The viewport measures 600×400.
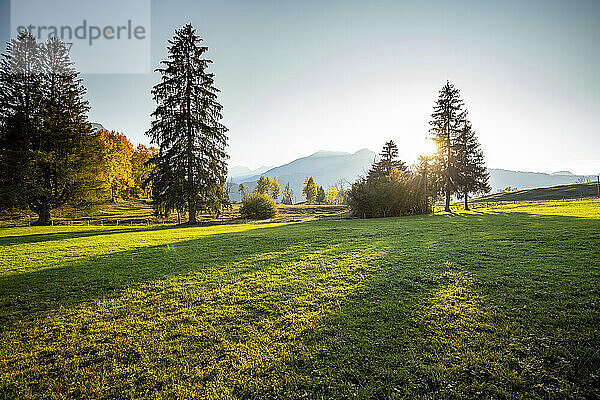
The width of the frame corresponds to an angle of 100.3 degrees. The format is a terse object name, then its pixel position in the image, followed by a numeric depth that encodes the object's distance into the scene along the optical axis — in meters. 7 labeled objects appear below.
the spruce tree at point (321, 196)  116.94
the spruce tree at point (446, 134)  35.97
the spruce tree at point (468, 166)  37.06
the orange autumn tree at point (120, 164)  42.25
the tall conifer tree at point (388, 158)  49.97
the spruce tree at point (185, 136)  25.88
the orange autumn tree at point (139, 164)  54.34
